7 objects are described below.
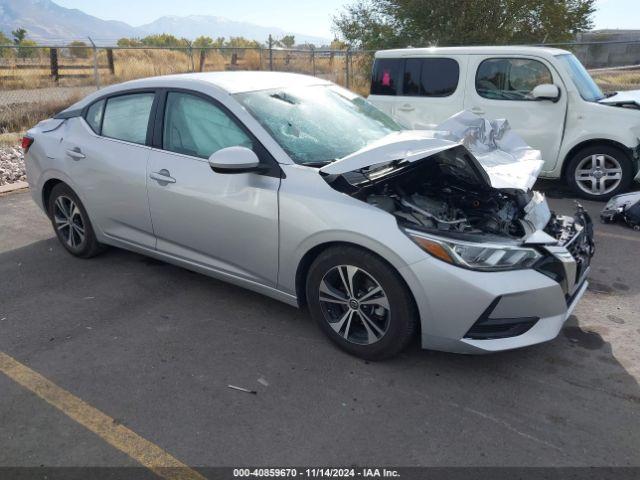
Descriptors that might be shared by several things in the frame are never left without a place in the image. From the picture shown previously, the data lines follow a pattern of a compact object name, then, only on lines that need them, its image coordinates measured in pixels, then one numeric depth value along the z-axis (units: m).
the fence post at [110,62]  20.89
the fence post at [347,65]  15.01
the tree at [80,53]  28.15
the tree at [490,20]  13.32
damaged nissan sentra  2.97
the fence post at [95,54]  13.73
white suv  6.55
